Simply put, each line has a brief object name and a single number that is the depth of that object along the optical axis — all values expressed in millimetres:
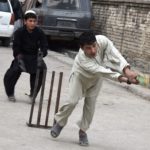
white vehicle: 20984
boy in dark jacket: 10500
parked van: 20266
